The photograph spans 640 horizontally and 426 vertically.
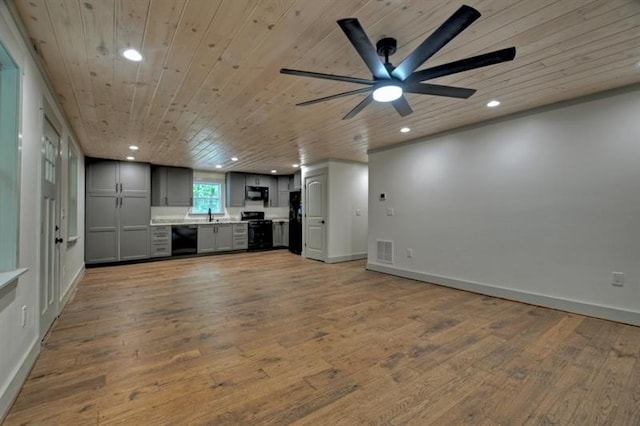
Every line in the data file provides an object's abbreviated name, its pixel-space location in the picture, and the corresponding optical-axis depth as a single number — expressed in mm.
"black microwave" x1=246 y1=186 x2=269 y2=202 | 8508
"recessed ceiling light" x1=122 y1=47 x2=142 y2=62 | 2135
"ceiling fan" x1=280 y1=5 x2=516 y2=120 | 1479
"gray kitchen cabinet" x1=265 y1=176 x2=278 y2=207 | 8953
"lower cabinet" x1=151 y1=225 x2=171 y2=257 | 6742
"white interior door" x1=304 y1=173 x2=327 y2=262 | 6555
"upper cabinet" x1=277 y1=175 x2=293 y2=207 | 9117
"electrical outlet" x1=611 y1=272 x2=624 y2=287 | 2988
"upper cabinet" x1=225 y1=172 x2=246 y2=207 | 8198
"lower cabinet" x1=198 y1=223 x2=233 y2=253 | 7383
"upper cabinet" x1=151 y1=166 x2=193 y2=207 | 7121
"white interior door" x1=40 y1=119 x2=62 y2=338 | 2539
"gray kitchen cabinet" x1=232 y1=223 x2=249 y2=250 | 7934
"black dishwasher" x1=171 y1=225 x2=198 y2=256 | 7031
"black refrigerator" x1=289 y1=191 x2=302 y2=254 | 7719
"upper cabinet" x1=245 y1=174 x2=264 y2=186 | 8516
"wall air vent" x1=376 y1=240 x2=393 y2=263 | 5296
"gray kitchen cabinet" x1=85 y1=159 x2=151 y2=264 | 6004
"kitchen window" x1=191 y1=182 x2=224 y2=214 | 8000
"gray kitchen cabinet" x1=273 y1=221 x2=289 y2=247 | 8648
